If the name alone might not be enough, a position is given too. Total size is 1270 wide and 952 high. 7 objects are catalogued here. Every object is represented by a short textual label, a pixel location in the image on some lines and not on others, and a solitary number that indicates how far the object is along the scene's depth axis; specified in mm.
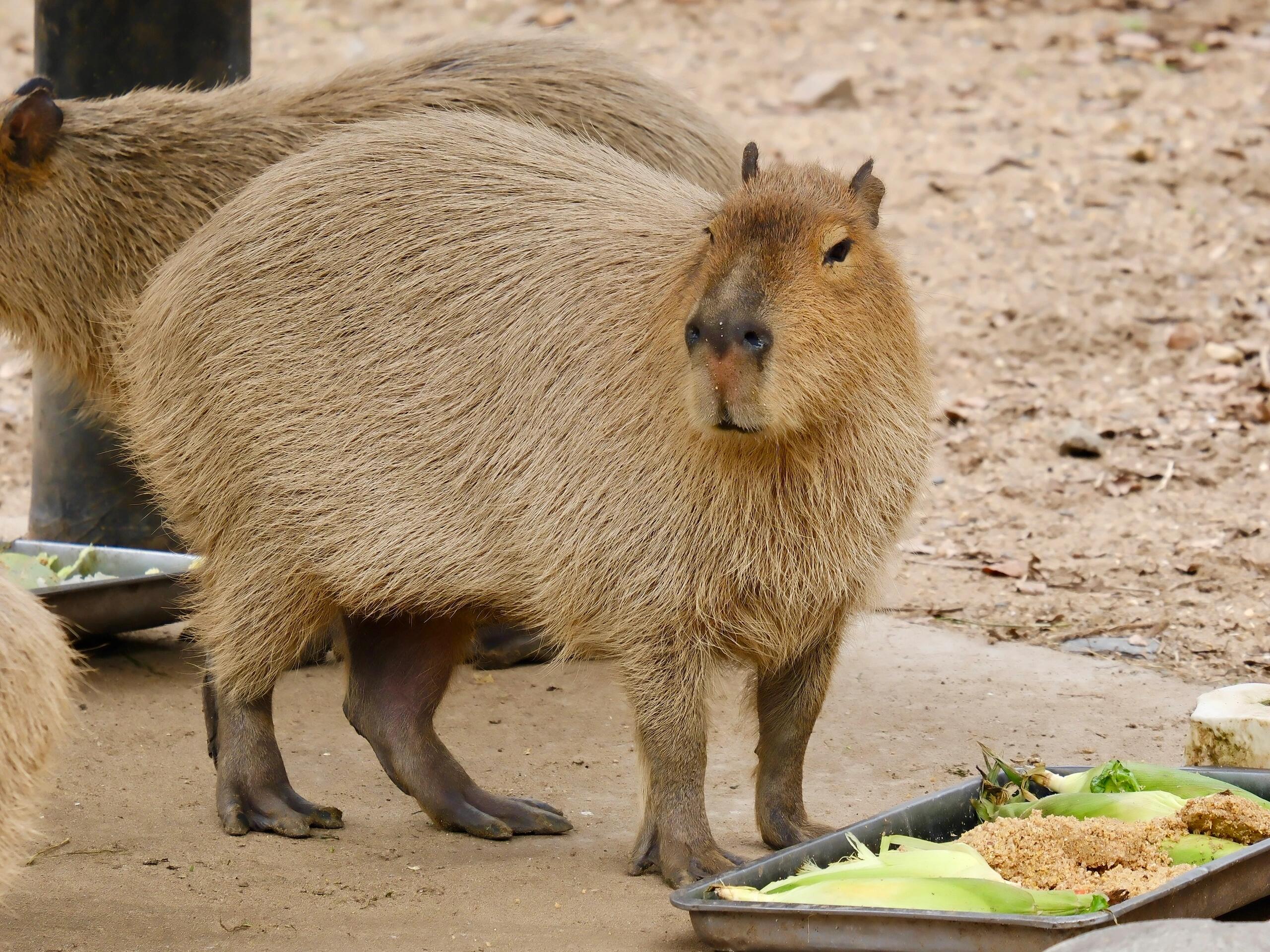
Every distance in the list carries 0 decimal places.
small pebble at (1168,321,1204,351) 14953
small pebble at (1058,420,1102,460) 13508
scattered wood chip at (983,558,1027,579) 11891
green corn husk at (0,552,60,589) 10352
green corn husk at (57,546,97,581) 10953
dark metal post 11102
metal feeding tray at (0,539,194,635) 10164
